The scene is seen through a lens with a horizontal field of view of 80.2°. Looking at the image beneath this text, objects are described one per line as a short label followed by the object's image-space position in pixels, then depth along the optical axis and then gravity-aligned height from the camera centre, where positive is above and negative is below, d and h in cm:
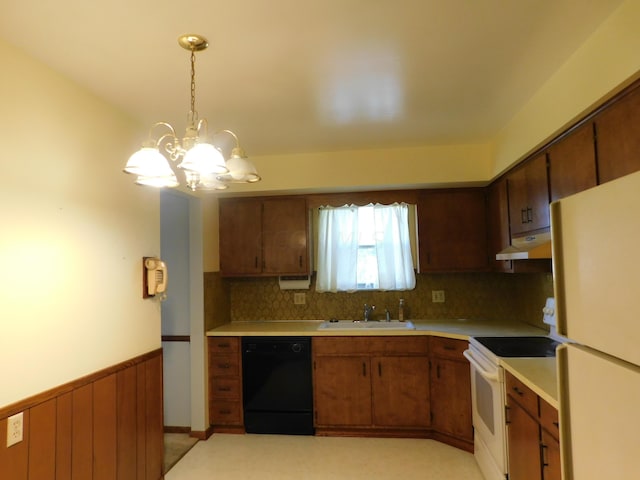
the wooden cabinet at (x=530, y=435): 165 -85
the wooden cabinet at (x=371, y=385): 333 -106
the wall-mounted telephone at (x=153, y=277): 252 -4
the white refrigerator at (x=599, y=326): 90 -18
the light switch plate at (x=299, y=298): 403 -32
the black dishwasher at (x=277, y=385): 343 -106
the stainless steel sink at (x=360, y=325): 363 -58
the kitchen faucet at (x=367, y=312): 383 -46
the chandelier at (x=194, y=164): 147 +43
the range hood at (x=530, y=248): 208 +8
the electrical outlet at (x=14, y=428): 157 -64
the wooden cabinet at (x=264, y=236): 376 +32
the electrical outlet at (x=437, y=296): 387 -32
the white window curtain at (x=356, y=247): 382 +20
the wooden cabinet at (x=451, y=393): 306 -107
